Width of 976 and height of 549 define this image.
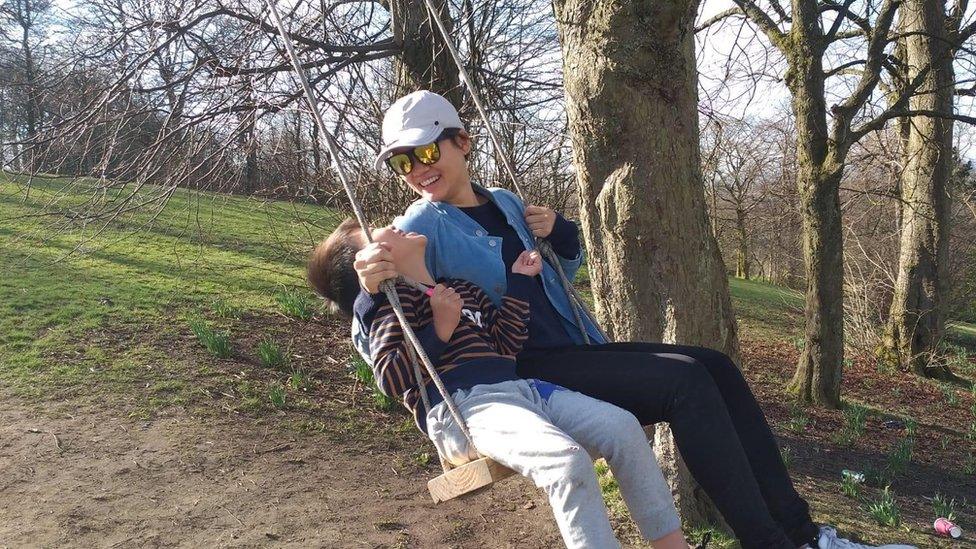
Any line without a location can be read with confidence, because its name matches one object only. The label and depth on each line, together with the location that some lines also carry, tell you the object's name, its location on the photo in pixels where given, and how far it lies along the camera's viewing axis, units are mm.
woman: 2039
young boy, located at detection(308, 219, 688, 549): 1812
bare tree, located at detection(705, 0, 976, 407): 6055
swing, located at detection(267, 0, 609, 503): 1908
